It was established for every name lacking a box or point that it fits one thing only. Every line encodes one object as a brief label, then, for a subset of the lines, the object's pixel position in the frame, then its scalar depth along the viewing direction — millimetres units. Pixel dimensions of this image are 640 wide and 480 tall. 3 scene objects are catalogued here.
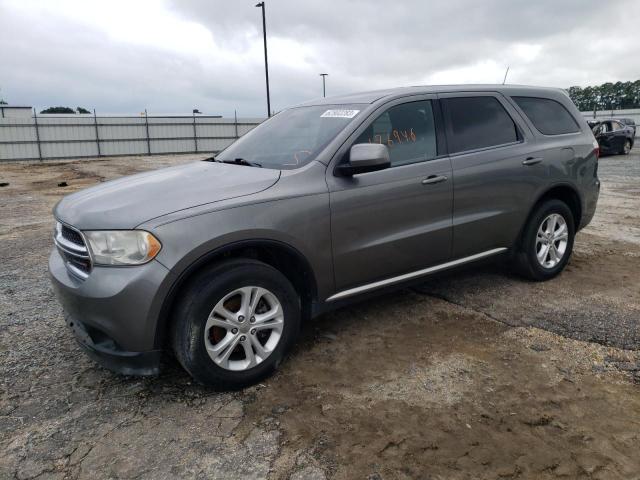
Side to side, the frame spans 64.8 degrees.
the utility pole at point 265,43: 25094
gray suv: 2713
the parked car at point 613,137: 21016
